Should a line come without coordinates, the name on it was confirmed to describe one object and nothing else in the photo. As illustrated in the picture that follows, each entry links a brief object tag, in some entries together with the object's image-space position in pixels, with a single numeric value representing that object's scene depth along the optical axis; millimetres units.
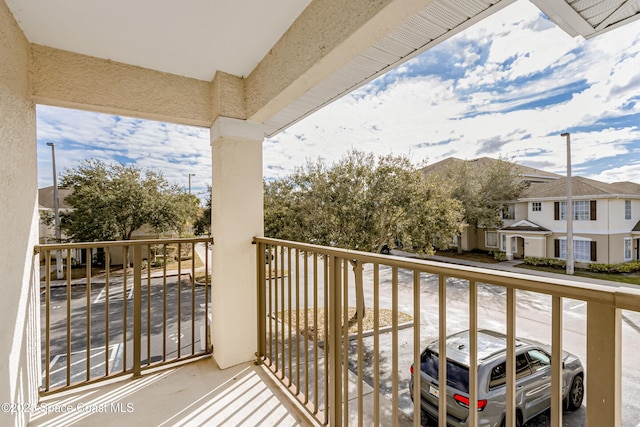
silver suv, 2237
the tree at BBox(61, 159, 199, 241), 10875
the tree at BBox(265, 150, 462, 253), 6418
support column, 2318
